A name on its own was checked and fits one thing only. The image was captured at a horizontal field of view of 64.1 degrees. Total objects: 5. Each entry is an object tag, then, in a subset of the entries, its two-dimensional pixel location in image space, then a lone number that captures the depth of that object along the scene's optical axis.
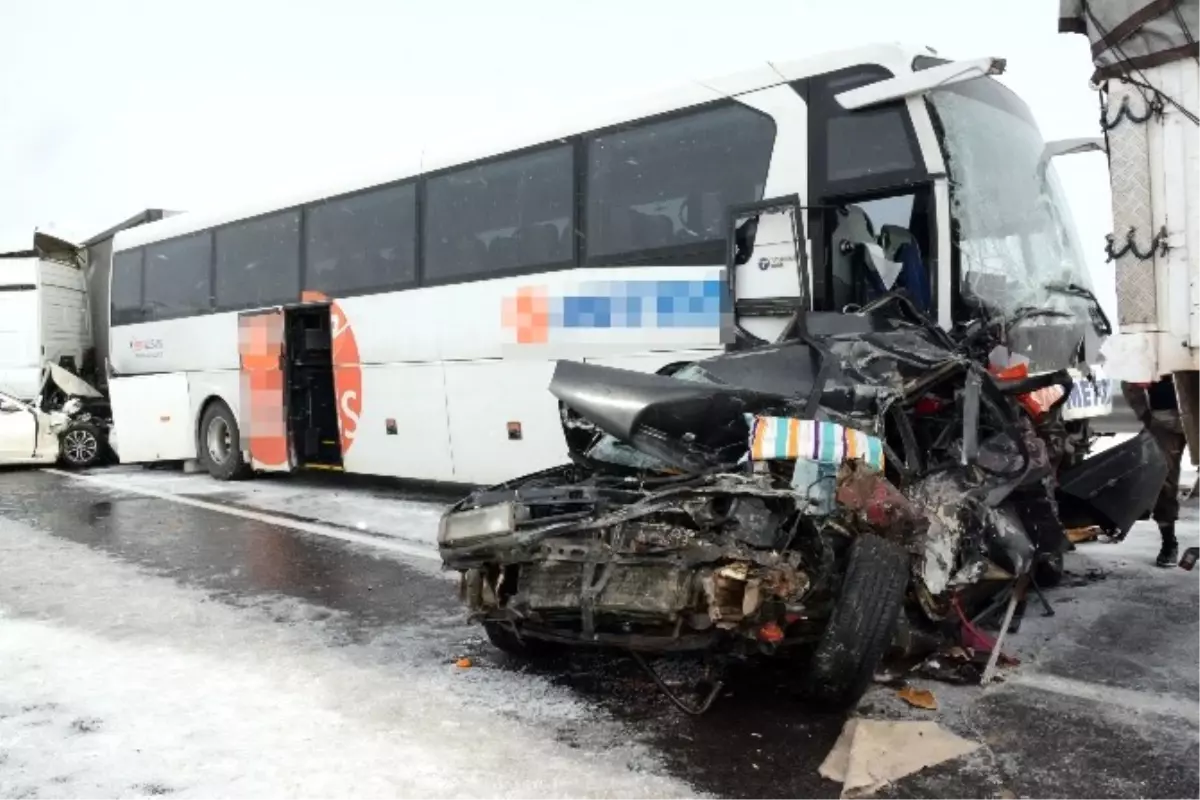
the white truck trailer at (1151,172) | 3.59
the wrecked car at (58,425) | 15.17
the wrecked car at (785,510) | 3.58
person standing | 5.05
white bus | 6.61
